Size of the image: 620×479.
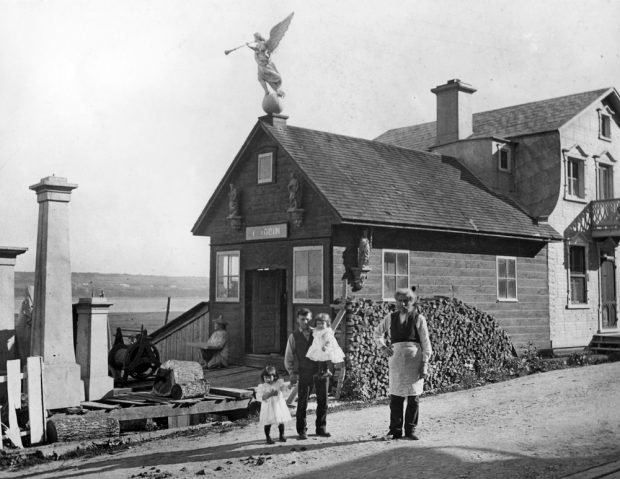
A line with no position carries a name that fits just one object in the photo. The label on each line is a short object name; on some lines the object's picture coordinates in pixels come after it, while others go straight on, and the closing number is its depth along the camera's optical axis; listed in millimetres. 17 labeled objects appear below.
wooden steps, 22047
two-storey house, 22734
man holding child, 10188
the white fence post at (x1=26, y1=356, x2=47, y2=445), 10578
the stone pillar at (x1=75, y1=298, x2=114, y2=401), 12266
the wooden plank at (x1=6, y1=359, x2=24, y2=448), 10359
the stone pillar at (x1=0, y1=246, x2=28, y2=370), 12242
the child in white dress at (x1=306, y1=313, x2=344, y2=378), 10195
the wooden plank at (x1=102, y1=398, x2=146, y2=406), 11977
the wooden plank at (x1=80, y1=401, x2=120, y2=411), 11487
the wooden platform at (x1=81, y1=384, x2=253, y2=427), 11594
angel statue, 18672
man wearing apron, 9875
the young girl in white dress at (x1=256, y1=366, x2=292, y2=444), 9758
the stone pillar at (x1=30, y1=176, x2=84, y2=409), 11492
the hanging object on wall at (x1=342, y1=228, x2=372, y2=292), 16844
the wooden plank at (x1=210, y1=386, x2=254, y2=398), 12961
